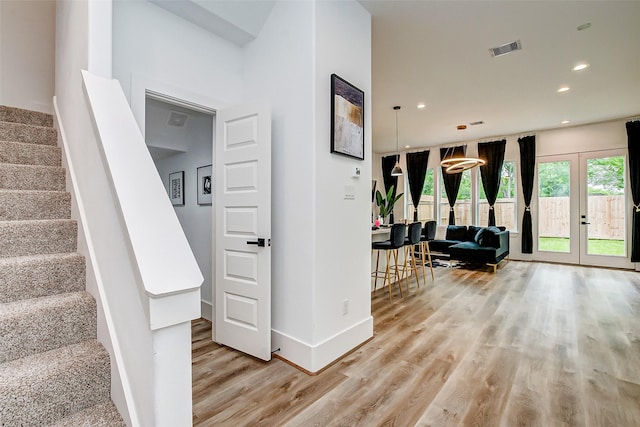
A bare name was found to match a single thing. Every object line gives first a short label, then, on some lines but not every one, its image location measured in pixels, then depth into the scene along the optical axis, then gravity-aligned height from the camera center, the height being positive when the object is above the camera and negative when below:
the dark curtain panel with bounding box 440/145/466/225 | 7.79 +0.80
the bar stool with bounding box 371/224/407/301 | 3.81 -0.39
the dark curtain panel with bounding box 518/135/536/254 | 6.82 +0.73
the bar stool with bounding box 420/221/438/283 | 5.04 -0.38
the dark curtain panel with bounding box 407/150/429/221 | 8.45 +1.15
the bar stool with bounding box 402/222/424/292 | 4.38 -0.37
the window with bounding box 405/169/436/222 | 8.39 +0.33
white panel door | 2.33 -0.14
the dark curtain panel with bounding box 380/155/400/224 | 9.07 +1.26
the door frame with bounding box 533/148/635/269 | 6.13 -0.02
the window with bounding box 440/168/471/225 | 7.72 +0.27
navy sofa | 5.72 -0.71
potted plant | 5.00 +0.14
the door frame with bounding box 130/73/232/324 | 2.15 +0.93
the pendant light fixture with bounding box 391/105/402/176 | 6.03 +0.85
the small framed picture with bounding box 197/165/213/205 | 3.28 +0.32
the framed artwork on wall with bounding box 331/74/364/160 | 2.36 +0.80
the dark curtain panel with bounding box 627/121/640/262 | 5.65 +0.56
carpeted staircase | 1.10 -0.45
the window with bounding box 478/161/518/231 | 7.15 +0.32
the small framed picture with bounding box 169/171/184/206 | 3.73 +0.32
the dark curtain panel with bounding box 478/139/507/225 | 7.19 +1.03
